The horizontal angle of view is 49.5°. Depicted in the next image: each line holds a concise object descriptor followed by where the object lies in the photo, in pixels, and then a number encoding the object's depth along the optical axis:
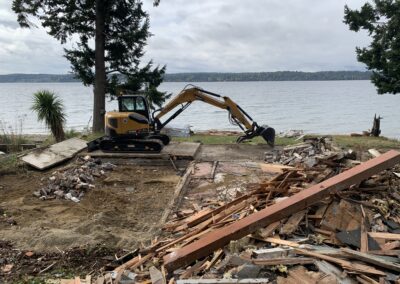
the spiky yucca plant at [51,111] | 17.78
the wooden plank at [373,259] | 5.01
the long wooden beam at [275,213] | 5.56
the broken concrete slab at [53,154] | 13.62
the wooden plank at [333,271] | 4.83
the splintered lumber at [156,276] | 5.26
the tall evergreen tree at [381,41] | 15.73
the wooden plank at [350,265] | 4.93
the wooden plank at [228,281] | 4.73
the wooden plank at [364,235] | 5.55
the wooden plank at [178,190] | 8.81
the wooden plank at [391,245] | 5.56
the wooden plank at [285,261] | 5.11
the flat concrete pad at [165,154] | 14.21
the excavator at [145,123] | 14.89
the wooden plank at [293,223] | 6.07
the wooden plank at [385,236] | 5.79
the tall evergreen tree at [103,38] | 20.89
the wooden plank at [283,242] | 5.64
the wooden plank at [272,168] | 12.03
